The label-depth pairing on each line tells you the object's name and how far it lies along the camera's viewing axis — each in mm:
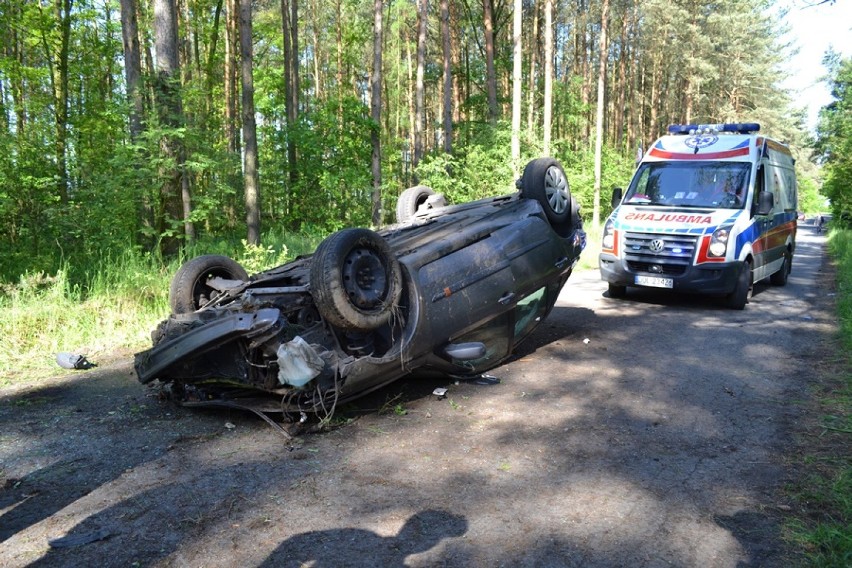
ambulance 8672
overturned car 4219
